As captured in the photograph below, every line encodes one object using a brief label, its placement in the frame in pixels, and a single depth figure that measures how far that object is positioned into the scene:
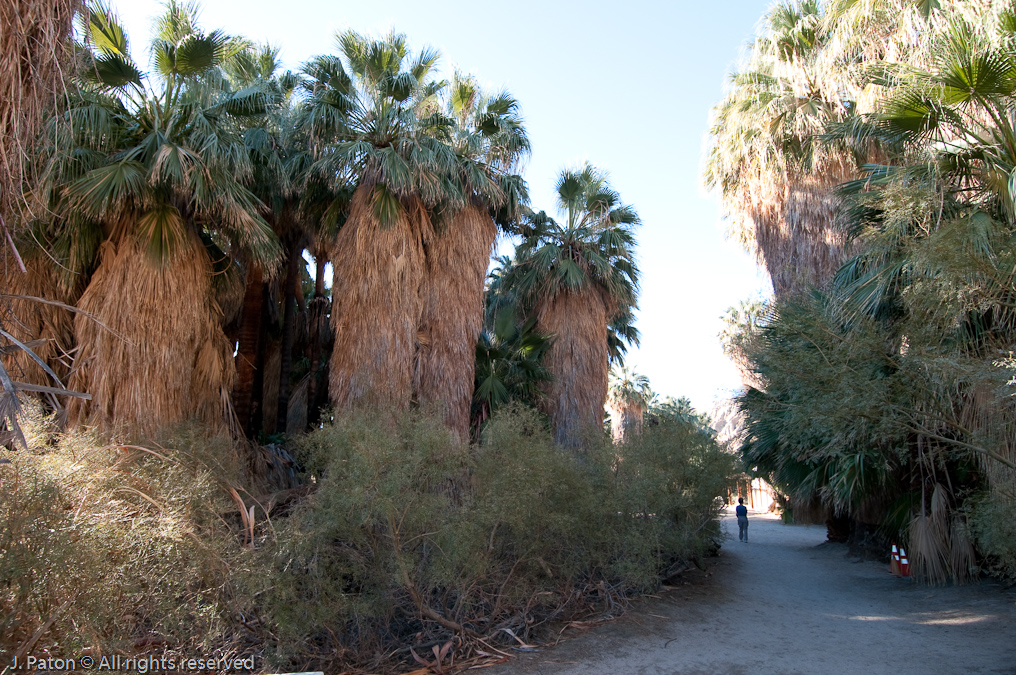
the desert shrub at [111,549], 4.20
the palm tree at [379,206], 11.80
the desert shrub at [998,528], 7.17
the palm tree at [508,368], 15.13
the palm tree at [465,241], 12.70
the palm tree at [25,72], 3.33
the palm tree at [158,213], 9.38
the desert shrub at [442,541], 6.36
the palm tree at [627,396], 36.34
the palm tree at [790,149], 14.10
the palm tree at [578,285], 16.62
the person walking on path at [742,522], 19.69
